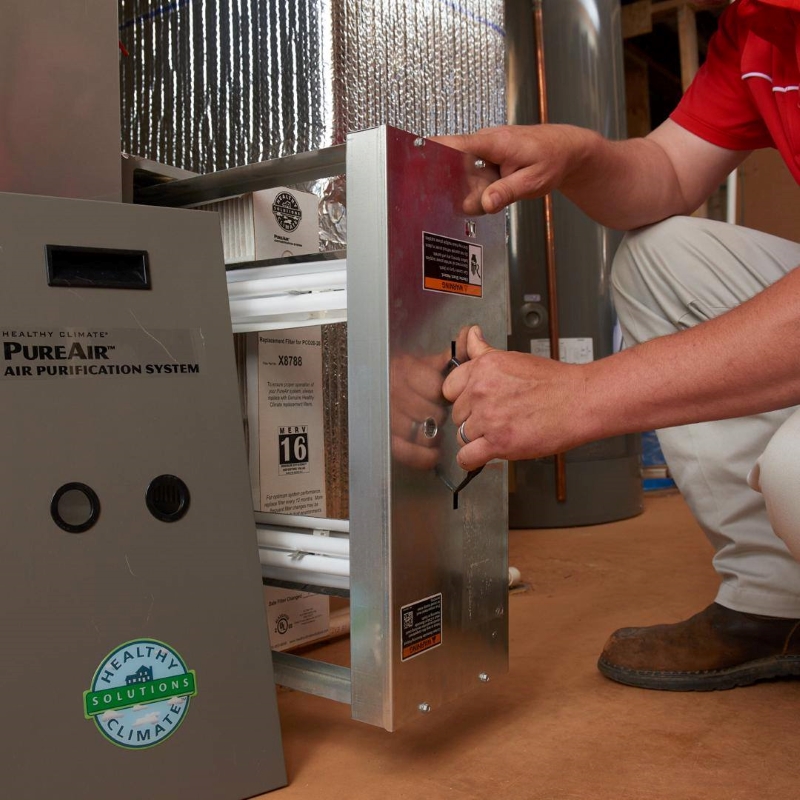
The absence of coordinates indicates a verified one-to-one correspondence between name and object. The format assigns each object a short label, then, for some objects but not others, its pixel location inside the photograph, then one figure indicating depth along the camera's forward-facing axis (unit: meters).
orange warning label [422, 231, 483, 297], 0.85
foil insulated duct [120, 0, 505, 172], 1.31
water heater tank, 2.41
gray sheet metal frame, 0.81
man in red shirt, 0.80
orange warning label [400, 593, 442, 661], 0.83
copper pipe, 2.42
